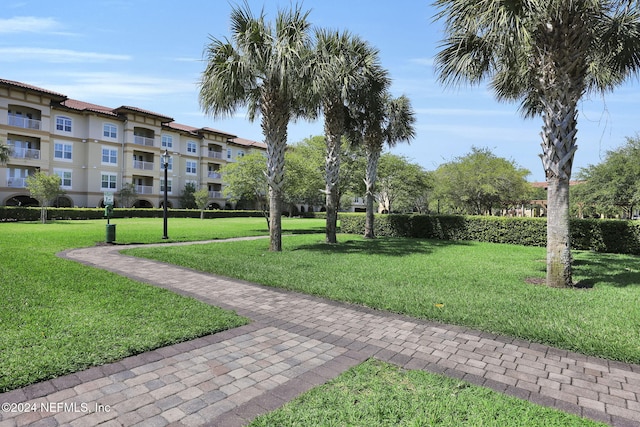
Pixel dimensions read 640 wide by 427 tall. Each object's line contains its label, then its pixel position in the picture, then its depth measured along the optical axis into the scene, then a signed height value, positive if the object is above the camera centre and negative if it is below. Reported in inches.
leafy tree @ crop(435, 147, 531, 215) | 1204.5 +93.4
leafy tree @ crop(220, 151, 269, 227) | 876.0 +70.4
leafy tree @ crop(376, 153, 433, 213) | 1275.8 +112.1
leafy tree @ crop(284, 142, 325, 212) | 897.5 +88.5
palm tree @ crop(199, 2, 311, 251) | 440.8 +163.3
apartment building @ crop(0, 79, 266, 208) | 1274.6 +234.7
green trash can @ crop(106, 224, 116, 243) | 542.5 -44.9
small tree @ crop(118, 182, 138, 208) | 1513.3 +44.7
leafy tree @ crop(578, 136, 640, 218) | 1128.5 +100.5
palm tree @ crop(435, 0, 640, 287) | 287.4 +140.3
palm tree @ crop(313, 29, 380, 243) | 542.0 +191.2
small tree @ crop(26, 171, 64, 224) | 1034.3 +44.7
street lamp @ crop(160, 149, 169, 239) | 631.2 +12.0
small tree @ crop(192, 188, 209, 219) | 1628.9 +34.6
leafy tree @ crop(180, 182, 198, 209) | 1790.1 +35.0
